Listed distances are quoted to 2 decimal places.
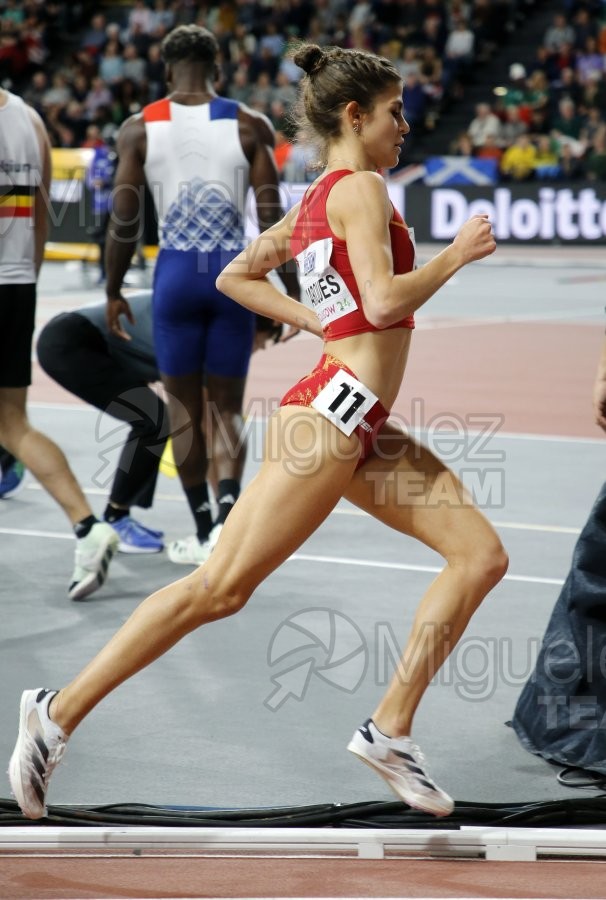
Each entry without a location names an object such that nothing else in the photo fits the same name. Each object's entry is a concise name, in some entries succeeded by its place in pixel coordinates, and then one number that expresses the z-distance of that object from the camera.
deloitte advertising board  46.00
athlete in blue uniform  11.87
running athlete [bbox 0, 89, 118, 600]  11.27
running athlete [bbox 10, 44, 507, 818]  6.66
